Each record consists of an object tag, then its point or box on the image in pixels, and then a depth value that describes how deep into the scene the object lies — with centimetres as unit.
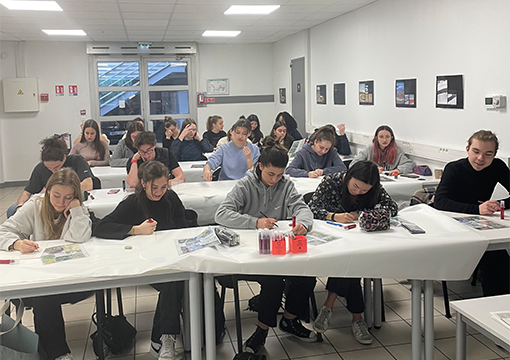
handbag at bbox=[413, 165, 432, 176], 541
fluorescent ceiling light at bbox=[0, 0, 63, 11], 604
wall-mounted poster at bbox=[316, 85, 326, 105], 856
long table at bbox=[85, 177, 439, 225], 418
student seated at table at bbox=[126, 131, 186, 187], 457
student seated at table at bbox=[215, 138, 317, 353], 306
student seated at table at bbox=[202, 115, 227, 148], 828
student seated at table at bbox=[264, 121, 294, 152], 755
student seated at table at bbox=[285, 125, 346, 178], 517
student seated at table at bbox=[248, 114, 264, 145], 852
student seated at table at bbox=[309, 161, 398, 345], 320
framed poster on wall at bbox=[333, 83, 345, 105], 783
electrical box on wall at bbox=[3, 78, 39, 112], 945
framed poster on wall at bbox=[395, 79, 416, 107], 590
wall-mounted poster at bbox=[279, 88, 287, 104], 1049
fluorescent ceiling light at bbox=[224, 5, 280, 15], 662
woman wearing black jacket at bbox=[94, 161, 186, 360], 295
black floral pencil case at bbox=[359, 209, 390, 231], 298
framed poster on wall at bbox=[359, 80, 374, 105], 690
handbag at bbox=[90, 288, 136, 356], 306
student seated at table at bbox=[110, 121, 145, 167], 630
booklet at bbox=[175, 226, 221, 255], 271
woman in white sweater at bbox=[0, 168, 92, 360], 275
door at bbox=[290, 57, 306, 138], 938
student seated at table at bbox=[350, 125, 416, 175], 567
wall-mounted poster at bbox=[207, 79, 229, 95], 1083
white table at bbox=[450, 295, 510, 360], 192
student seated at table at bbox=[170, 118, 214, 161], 679
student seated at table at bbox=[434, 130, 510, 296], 351
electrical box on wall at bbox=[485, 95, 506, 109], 448
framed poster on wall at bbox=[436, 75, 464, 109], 508
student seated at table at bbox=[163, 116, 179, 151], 736
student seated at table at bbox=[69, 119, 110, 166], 642
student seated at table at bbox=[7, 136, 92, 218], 402
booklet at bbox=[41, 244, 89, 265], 261
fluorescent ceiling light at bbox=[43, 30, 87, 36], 844
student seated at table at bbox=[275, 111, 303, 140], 827
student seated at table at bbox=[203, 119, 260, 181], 511
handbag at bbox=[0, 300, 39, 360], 250
